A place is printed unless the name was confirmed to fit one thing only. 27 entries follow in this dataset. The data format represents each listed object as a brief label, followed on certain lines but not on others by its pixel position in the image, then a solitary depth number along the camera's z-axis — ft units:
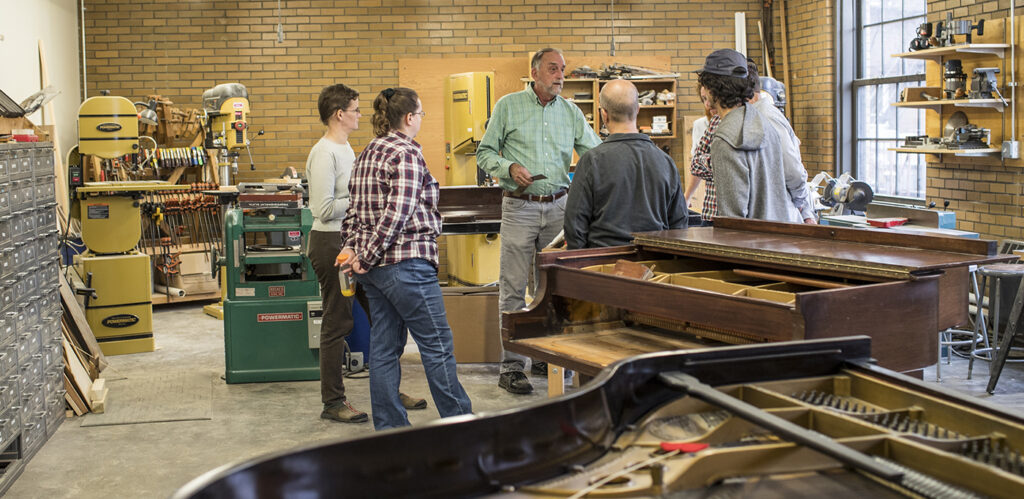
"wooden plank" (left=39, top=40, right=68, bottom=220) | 26.02
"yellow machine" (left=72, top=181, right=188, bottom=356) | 22.20
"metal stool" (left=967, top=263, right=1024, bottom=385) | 17.53
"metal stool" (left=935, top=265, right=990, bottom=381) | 19.35
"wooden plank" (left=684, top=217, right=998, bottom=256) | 9.25
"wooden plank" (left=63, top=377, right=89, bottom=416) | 17.33
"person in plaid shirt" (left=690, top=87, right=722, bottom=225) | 15.33
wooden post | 32.81
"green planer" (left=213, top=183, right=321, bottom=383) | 18.63
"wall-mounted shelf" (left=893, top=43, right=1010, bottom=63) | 21.36
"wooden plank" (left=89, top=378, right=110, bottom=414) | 17.47
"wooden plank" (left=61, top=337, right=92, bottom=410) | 17.47
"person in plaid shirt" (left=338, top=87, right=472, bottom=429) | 13.00
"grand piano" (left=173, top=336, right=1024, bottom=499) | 5.11
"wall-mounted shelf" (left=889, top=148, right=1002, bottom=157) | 21.77
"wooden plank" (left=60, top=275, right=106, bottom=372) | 19.22
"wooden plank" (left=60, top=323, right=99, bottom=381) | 18.76
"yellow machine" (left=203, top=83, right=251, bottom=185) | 27.12
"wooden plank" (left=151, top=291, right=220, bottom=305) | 28.50
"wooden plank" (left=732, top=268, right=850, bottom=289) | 9.26
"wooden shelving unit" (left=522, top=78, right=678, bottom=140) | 31.83
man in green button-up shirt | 18.03
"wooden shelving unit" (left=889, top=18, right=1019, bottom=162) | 21.63
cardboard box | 19.65
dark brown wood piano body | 8.32
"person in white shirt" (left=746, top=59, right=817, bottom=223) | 14.98
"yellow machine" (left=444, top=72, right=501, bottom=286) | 26.91
